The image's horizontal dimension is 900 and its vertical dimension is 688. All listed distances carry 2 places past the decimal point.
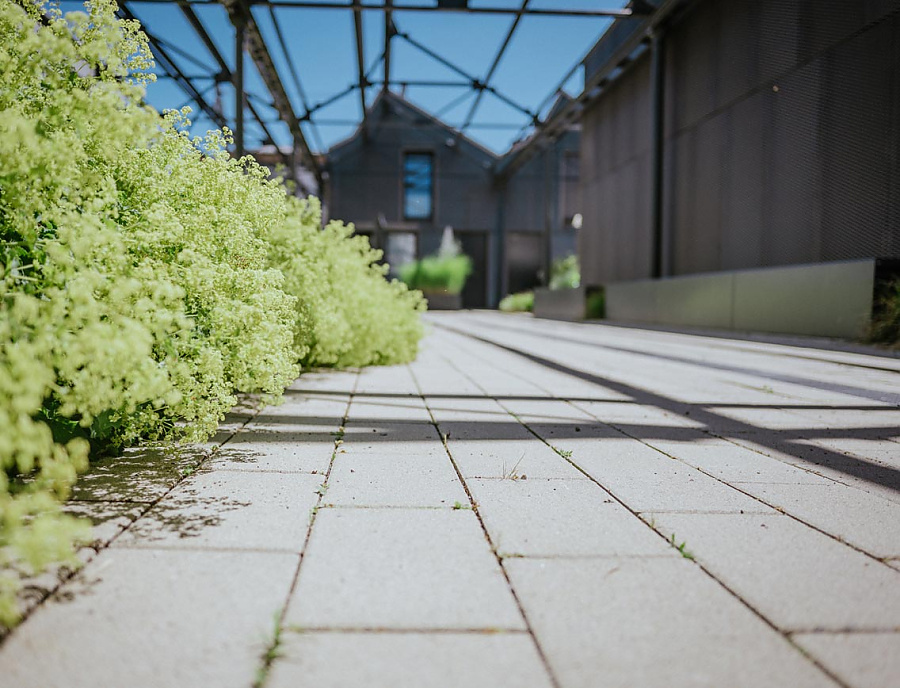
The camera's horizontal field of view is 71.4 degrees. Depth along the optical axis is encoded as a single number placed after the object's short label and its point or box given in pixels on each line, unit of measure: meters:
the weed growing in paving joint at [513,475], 1.94
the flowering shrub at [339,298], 3.43
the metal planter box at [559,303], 13.80
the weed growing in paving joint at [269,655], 0.90
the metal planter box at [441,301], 19.44
